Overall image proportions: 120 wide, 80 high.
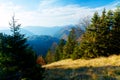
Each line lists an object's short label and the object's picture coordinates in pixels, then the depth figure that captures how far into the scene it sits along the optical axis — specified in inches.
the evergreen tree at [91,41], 558.0
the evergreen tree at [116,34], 542.1
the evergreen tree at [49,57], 1521.7
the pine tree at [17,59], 215.7
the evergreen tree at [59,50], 1286.5
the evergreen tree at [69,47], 991.0
